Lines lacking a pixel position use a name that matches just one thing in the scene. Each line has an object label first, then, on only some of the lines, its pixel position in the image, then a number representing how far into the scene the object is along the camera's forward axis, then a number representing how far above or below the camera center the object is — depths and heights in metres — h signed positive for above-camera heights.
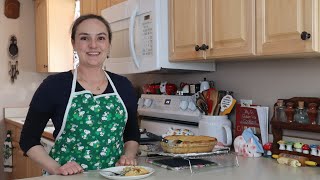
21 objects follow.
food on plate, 1.36 -0.32
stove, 2.25 -0.18
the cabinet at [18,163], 3.34 -0.72
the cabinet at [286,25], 1.35 +0.22
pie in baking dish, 1.61 -0.26
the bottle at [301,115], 1.67 -0.14
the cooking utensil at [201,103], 2.12 -0.10
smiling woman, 1.56 -0.11
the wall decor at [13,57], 4.25 +0.33
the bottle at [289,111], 1.71 -0.12
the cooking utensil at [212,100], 2.09 -0.09
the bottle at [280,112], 1.76 -0.13
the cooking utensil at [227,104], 2.06 -0.11
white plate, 1.33 -0.32
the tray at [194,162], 1.53 -0.33
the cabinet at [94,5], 2.79 +0.63
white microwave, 2.14 +0.29
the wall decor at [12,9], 4.17 +0.86
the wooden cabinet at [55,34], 3.99 +0.55
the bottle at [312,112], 1.62 -0.12
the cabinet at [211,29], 1.63 +0.27
